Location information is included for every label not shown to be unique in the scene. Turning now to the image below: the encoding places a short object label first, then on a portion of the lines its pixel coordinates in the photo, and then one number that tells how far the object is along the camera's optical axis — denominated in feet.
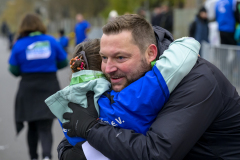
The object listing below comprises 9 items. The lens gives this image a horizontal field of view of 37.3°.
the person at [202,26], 34.06
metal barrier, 24.21
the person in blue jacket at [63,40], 53.98
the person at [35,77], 15.62
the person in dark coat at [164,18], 41.04
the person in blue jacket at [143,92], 6.14
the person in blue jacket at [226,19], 25.05
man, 5.90
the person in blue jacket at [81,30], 47.29
